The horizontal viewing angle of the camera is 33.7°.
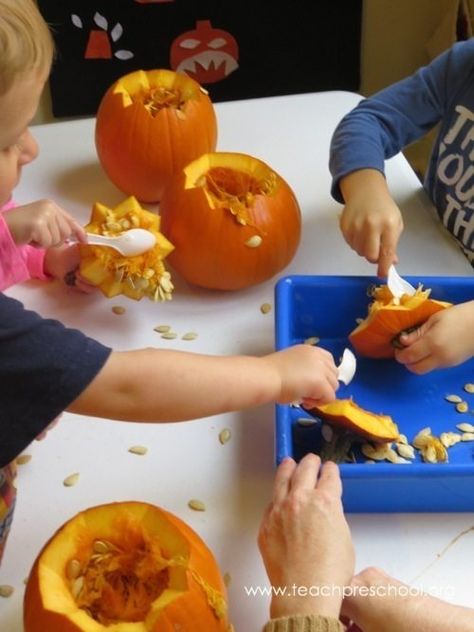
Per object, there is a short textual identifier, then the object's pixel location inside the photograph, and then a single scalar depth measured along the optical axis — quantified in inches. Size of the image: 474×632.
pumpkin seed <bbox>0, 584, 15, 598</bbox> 25.3
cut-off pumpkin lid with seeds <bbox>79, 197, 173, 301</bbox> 34.1
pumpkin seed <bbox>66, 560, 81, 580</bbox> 23.2
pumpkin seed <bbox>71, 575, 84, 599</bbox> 22.9
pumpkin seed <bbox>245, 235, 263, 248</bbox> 35.3
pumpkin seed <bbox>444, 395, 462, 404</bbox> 32.9
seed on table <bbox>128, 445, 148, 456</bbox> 29.5
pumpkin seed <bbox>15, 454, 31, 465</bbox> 29.0
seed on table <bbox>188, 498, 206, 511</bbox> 27.7
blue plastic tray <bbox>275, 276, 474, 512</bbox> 26.6
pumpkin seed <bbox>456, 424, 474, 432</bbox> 31.4
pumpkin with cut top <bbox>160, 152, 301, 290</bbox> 35.2
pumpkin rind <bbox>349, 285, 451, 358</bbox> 32.6
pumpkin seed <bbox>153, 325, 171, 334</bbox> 34.4
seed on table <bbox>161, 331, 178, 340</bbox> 34.1
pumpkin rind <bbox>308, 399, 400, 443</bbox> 28.8
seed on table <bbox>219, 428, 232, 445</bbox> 30.1
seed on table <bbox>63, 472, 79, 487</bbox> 28.4
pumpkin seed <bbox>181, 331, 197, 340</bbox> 34.1
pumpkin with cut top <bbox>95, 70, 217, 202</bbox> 39.4
